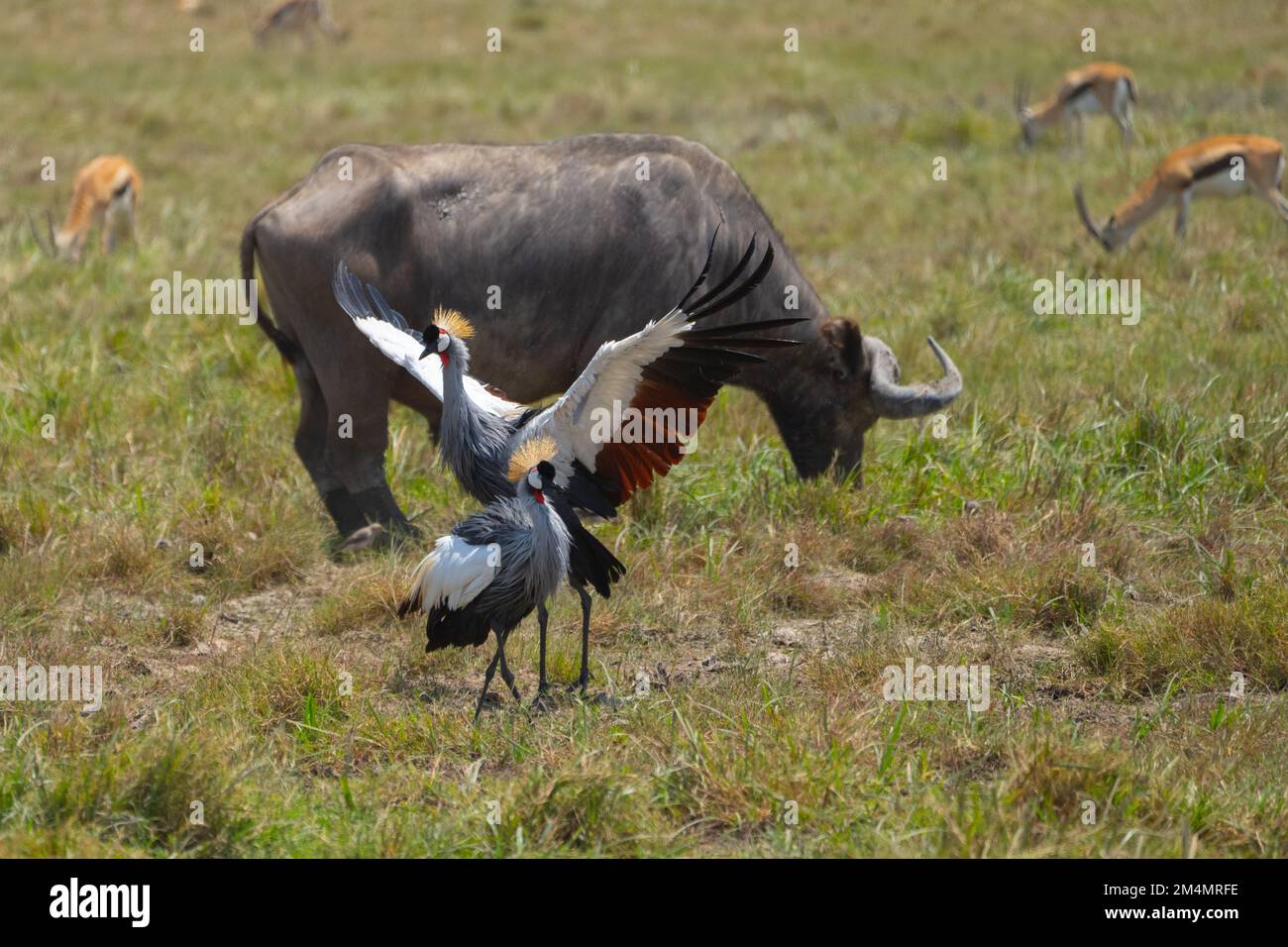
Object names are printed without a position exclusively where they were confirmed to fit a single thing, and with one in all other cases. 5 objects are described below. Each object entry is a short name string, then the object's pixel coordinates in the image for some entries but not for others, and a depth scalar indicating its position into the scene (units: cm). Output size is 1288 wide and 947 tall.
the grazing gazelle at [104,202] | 1145
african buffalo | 641
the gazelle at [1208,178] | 1141
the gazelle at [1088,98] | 1548
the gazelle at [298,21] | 2486
